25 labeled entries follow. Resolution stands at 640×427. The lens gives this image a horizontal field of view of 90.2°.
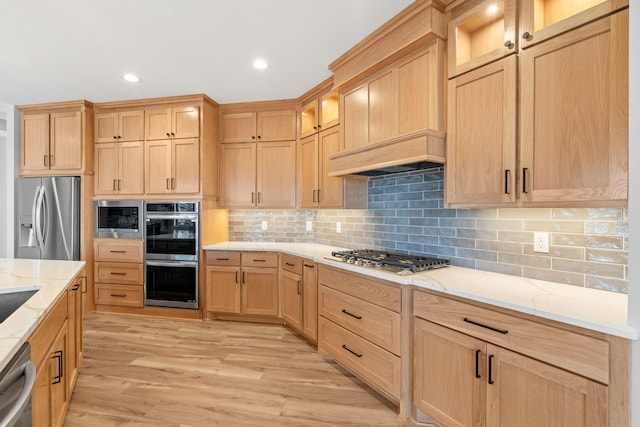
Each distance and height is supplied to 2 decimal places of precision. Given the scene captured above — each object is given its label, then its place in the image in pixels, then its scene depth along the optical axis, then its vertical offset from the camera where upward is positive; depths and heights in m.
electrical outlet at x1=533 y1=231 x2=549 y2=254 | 1.84 -0.17
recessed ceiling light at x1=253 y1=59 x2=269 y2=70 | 2.84 +1.35
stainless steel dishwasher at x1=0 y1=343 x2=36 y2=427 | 0.82 -0.50
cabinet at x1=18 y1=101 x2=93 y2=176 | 3.84 +0.90
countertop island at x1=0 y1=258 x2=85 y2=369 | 1.01 -0.39
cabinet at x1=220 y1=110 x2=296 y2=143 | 3.84 +1.06
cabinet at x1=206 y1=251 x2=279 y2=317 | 3.51 -0.79
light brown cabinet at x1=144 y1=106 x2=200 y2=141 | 3.73 +1.06
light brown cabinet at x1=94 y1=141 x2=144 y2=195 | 3.84 +0.54
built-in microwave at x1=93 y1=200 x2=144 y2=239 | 3.81 -0.08
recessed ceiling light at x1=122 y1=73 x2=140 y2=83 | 3.12 +1.34
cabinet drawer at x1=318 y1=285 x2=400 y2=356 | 2.02 -0.75
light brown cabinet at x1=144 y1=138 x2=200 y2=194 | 3.72 +0.55
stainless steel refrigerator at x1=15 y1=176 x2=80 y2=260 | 3.80 -0.08
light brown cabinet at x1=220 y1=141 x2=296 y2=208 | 3.82 +0.46
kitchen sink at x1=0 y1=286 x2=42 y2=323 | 1.62 -0.45
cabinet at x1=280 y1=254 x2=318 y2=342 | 2.93 -0.81
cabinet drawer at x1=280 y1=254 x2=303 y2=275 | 3.15 -0.52
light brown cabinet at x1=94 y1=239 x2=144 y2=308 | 3.79 -0.73
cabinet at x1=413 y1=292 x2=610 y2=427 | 1.22 -0.71
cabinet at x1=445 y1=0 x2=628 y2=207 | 1.36 +0.53
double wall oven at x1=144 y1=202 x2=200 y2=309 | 3.69 -0.48
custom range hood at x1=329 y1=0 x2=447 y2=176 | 2.06 +0.87
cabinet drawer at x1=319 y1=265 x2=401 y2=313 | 2.02 -0.53
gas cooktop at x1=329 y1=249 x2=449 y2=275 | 2.09 -0.35
